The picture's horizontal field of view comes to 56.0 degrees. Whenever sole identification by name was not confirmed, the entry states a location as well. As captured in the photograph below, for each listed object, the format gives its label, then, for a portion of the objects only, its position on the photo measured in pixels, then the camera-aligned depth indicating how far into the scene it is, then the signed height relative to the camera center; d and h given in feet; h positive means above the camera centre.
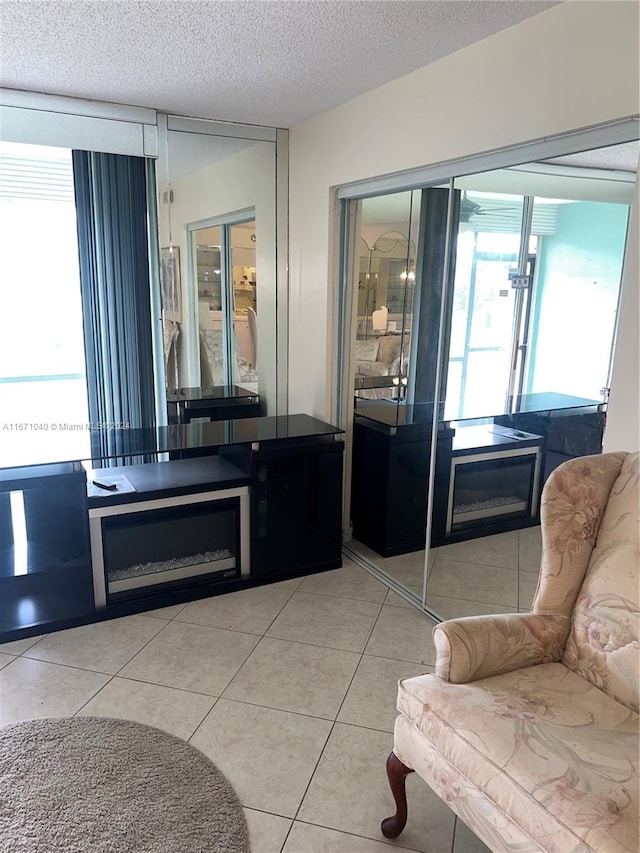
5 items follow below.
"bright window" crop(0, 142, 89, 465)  10.89 -0.04
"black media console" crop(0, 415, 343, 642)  9.34 -3.55
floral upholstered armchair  4.37 -3.39
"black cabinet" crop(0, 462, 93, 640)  9.18 -3.85
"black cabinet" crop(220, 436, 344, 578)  10.61 -3.48
